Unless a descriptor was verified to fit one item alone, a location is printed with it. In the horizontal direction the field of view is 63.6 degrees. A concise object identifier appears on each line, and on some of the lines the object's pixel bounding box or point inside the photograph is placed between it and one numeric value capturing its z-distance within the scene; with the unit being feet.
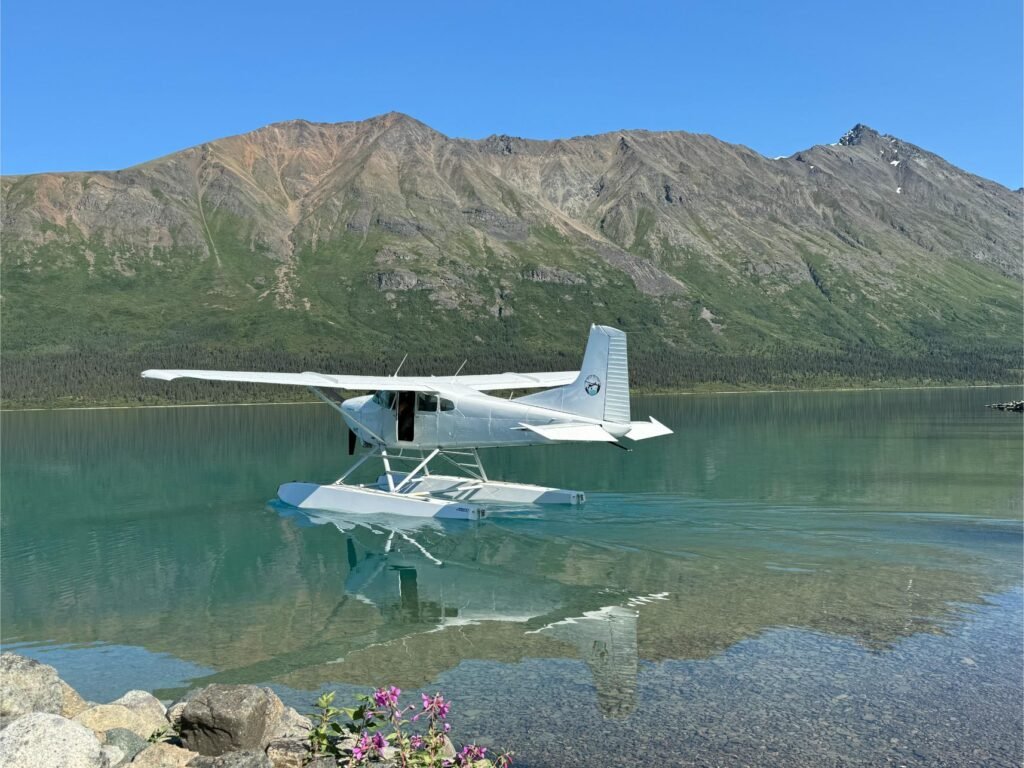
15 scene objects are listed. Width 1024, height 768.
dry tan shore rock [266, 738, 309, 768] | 23.57
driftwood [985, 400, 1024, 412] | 270.92
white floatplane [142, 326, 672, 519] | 75.87
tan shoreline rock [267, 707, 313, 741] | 26.73
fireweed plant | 22.06
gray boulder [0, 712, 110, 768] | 21.40
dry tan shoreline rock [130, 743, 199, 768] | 24.08
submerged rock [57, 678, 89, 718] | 27.84
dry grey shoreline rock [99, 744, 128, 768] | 23.26
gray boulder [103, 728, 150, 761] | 24.84
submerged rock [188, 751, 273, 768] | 22.38
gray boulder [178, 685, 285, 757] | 25.36
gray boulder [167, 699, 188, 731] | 27.50
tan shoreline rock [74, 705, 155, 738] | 26.09
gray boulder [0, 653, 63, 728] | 26.35
